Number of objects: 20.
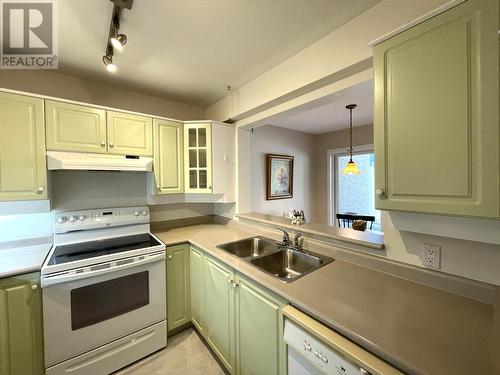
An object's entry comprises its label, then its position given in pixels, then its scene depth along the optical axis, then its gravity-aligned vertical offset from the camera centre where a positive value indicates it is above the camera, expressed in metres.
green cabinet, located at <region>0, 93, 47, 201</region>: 1.49 +0.29
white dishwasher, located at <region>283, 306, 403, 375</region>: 0.75 -0.68
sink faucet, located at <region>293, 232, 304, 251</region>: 1.71 -0.47
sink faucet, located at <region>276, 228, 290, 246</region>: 1.78 -0.47
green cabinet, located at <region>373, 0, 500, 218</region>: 0.73 +0.27
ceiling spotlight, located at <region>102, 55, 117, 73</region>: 1.51 +0.91
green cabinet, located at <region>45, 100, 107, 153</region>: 1.67 +0.51
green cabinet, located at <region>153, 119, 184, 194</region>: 2.22 +0.32
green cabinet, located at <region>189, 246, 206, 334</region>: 1.90 -0.96
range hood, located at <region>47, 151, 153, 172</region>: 1.63 +0.22
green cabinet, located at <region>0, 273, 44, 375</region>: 1.31 -0.89
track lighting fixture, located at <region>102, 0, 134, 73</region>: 1.15 +1.01
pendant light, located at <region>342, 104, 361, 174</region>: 3.01 +0.22
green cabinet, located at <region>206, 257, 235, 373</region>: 1.53 -0.99
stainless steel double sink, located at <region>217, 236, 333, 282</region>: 1.57 -0.59
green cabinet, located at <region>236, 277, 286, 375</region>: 1.14 -0.88
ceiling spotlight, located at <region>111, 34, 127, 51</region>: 1.26 +0.89
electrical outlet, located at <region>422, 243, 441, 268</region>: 1.07 -0.38
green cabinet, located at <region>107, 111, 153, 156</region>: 1.96 +0.52
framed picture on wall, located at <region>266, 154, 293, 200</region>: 3.56 +0.14
